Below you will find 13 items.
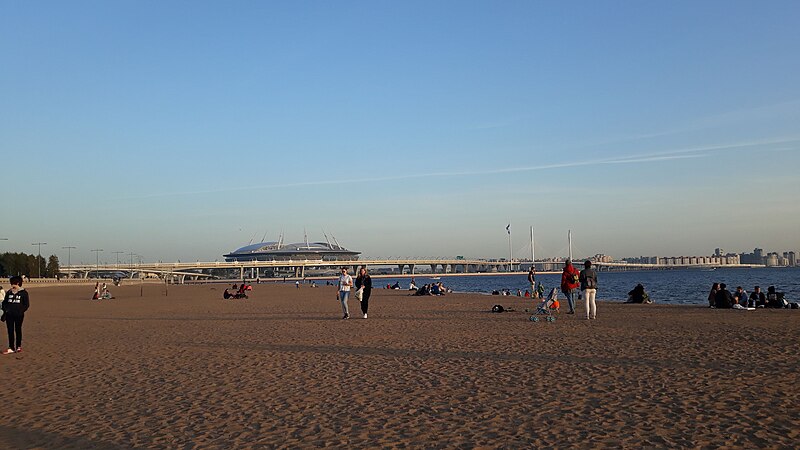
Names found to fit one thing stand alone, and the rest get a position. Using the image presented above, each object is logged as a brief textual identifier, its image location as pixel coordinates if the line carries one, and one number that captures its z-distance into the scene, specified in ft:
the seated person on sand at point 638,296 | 88.12
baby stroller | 63.00
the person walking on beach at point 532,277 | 107.70
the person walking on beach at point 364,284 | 60.64
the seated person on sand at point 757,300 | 72.90
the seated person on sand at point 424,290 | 132.64
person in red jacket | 59.42
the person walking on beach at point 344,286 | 61.57
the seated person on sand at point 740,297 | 73.09
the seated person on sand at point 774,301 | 71.98
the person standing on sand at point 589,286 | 56.03
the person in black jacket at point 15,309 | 40.40
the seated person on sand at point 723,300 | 73.88
